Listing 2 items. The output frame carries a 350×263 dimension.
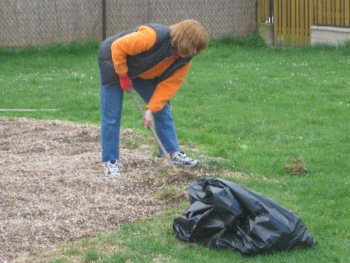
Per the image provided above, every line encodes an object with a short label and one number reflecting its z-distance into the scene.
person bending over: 9.94
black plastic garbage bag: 7.78
